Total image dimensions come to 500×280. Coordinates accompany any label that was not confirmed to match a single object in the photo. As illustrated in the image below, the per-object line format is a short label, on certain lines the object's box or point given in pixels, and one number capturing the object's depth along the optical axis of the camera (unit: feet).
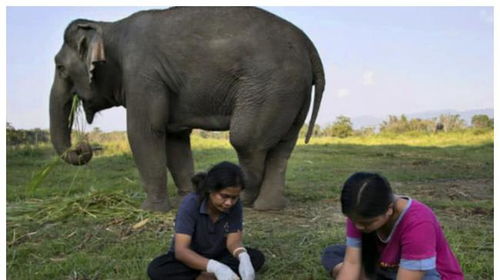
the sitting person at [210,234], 10.09
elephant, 17.39
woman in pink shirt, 8.09
